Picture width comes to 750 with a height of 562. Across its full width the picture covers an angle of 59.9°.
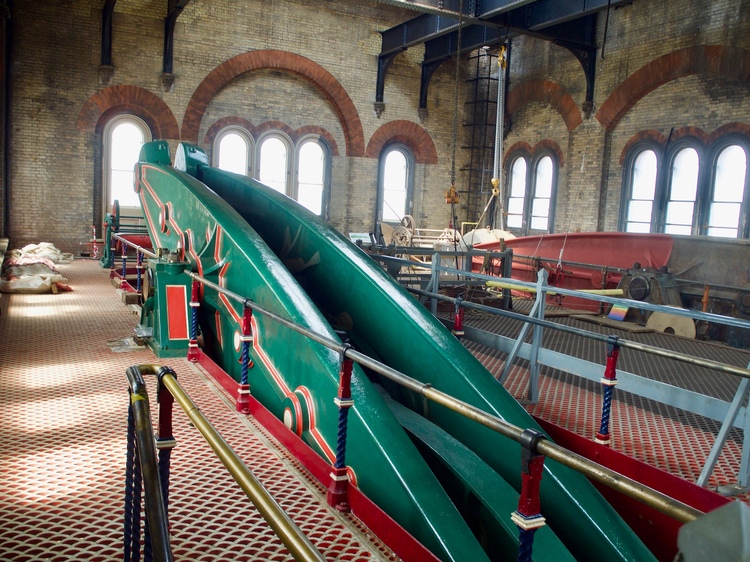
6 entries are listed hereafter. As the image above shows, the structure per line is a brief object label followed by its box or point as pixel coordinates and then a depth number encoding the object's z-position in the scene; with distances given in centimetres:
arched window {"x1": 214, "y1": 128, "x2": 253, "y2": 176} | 1425
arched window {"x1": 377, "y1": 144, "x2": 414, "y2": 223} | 1606
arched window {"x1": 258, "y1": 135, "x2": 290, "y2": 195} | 1473
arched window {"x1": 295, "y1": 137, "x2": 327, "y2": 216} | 1516
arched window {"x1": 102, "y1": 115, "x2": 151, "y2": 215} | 1320
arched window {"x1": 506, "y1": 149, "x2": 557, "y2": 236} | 1480
